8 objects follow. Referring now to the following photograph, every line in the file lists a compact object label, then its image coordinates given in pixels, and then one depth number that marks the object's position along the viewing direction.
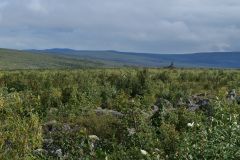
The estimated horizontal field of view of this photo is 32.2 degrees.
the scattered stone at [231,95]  16.86
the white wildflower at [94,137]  11.57
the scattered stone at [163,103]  16.25
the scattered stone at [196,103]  14.94
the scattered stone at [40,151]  9.86
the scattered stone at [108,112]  15.09
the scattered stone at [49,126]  13.23
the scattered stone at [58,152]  9.95
